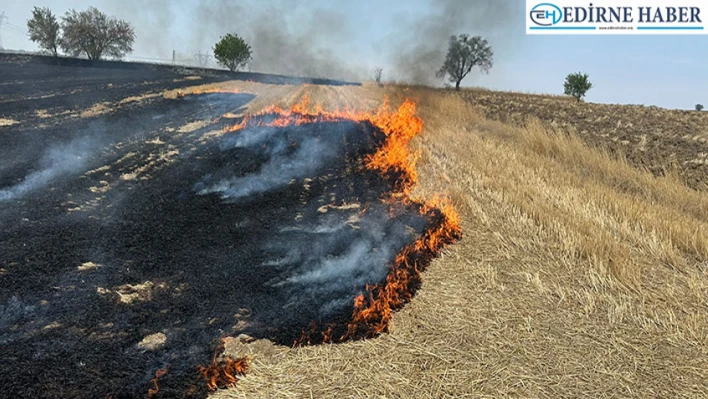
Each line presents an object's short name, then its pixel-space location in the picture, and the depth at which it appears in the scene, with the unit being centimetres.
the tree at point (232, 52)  6060
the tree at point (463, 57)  5266
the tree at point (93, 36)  5181
